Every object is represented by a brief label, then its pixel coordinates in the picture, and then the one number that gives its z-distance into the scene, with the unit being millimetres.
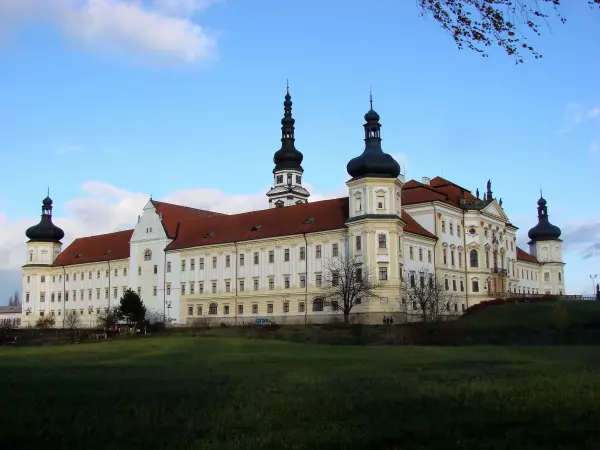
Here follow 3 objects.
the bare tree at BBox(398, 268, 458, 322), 67375
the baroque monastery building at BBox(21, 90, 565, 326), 70500
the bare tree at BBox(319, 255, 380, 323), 66312
